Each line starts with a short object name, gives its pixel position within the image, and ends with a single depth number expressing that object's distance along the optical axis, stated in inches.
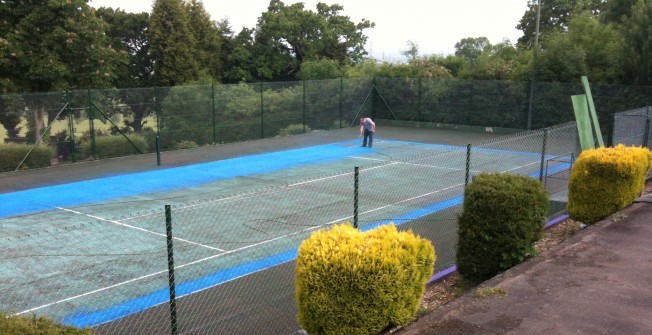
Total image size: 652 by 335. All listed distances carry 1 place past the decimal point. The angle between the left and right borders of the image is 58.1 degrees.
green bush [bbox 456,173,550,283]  330.6
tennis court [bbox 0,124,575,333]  365.1
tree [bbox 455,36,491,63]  2898.4
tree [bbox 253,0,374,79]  1831.9
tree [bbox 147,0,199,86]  1486.2
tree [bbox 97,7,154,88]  1594.5
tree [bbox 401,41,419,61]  1903.4
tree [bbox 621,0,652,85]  1043.3
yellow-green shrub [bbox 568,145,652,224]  432.8
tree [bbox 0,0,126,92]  892.0
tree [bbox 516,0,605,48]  2034.9
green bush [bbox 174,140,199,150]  1007.0
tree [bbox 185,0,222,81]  1656.0
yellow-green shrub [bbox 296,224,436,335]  234.2
